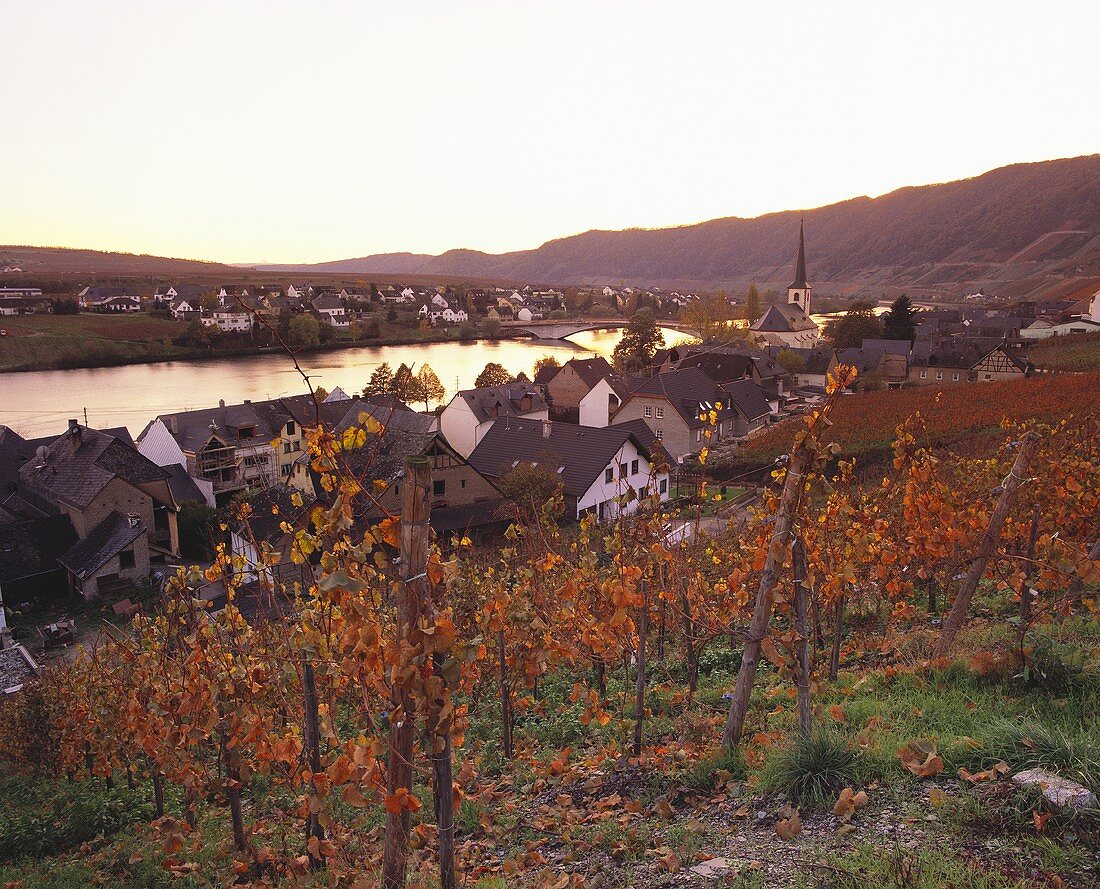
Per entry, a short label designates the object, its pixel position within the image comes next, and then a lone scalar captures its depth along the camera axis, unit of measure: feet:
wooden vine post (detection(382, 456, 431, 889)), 10.60
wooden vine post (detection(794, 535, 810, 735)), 16.11
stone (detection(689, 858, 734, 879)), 12.16
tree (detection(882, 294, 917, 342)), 208.33
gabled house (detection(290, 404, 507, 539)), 80.84
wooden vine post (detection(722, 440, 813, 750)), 15.46
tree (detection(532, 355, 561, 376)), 180.86
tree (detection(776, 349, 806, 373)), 198.18
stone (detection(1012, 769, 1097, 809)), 11.08
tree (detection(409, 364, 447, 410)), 159.22
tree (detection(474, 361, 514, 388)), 160.25
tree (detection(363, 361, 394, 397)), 146.51
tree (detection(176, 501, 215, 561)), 87.56
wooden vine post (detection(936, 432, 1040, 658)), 19.28
